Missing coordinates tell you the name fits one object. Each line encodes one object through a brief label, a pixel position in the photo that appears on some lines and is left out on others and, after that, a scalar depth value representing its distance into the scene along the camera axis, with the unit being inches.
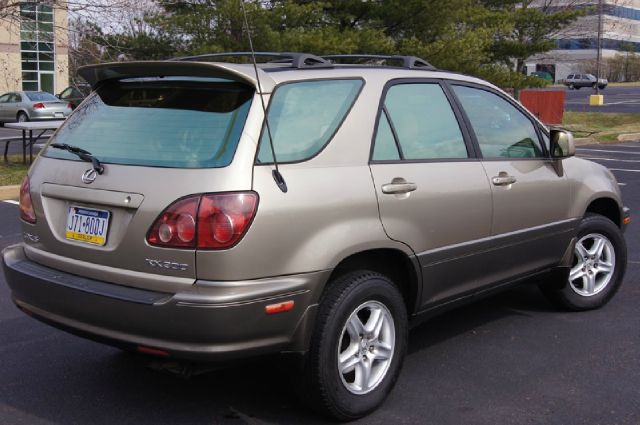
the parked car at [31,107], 1051.9
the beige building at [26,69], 1375.1
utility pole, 1280.4
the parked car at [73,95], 1095.6
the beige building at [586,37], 1437.0
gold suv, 124.4
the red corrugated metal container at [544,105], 967.6
